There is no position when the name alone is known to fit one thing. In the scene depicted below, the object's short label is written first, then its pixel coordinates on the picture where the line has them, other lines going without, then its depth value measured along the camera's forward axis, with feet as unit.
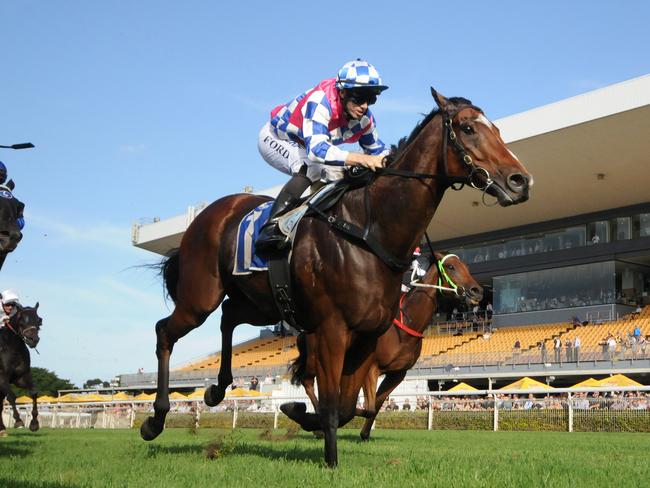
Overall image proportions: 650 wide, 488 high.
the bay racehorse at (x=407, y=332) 28.32
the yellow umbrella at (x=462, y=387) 74.10
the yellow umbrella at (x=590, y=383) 66.07
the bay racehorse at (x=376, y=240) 16.15
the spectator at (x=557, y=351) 89.97
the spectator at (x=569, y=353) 88.89
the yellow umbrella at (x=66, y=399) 99.06
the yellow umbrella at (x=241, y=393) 81.30
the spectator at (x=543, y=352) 91.74
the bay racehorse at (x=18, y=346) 39.04
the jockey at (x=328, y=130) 17.22
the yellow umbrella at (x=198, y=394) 78.89
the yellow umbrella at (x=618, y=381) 61.30
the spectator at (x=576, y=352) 87.97
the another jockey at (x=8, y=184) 19.93
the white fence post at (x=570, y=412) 48.80
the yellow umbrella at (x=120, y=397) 94.18
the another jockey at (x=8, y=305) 39.96
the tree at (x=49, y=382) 170.87
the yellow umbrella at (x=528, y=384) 69.15
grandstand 89.20
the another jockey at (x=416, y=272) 33.99
